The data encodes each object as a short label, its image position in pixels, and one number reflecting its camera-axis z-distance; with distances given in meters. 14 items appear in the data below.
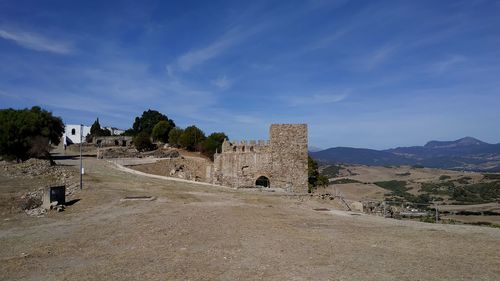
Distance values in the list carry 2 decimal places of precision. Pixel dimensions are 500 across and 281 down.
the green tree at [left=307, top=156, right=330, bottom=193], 41.42
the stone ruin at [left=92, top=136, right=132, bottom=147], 70.00
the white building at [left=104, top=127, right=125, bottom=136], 98.44
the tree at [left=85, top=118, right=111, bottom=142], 82.12
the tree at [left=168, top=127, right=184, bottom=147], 63.88
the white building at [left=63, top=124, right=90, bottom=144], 90.62
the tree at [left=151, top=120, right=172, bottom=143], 70.44
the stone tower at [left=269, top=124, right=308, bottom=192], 26.89
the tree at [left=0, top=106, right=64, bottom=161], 39.67
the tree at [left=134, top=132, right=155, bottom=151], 62.50
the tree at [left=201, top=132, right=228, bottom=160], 57.97
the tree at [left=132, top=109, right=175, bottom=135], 80.12
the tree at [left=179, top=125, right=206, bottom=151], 61.72
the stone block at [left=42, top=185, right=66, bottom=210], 16.92
